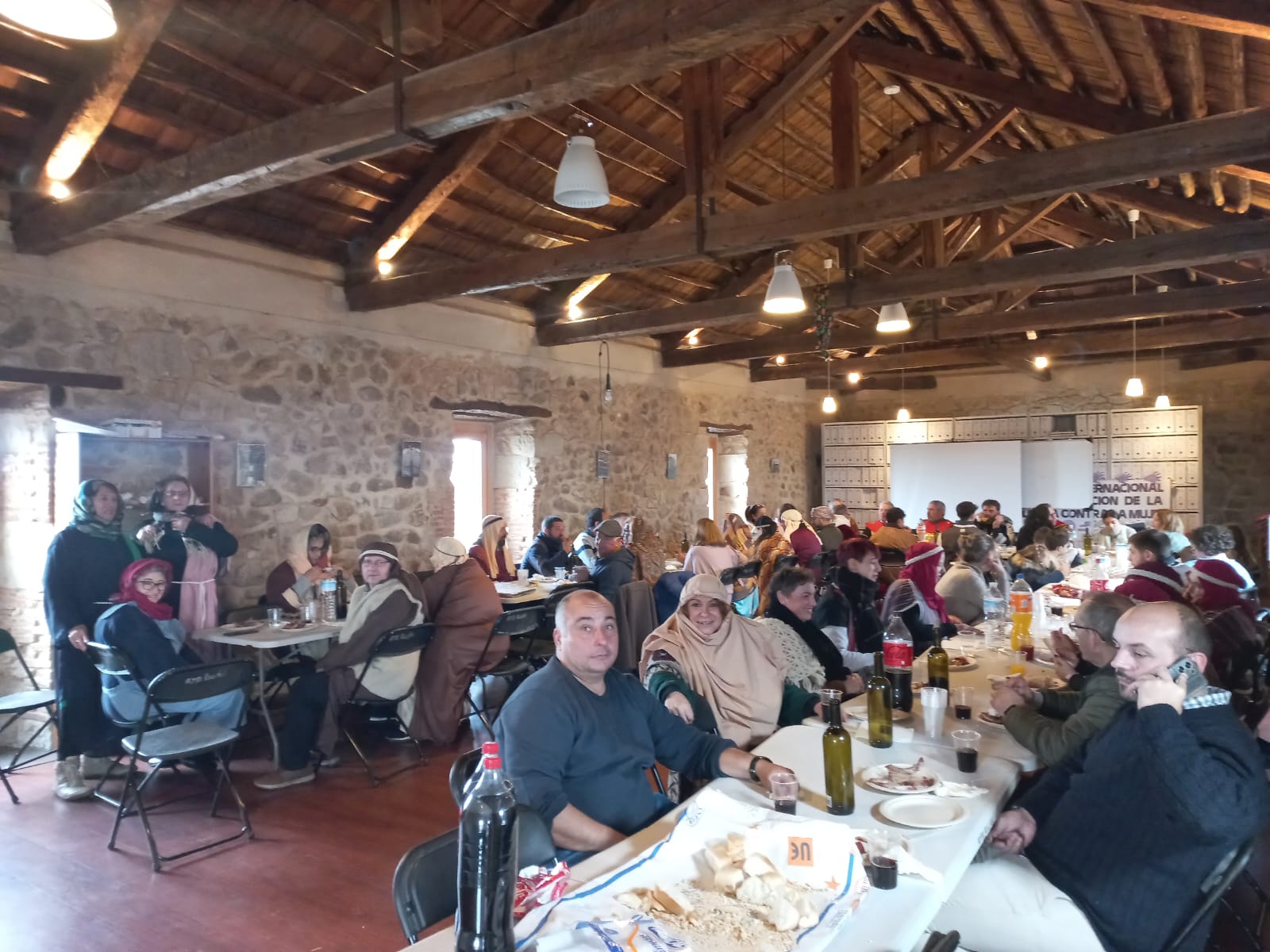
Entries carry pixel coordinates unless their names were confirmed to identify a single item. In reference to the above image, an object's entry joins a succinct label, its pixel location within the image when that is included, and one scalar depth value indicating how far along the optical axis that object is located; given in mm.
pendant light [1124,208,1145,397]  8953
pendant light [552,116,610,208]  4070
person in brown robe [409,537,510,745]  4699
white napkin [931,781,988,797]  2055
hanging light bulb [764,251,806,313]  4836
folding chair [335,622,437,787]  4277
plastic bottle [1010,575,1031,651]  3953
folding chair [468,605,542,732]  4777
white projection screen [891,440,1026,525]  11758
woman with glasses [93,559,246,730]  3746
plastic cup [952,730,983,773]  2229
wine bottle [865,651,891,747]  2461
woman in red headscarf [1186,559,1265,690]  3689
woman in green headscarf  4098
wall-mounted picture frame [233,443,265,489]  5594
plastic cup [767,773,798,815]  1876
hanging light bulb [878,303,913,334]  6246
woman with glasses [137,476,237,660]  4836
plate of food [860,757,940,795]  2070
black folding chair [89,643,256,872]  3412
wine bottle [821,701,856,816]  1941
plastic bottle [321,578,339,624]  4777
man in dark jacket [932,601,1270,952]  1771
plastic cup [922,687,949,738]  2527
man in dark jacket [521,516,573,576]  7293
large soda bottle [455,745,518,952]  1326
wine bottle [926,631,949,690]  3025
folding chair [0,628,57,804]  4047
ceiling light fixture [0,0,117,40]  2135
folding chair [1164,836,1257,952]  1779
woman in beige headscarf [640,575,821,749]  2992
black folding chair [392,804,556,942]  1558
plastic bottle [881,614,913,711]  2809
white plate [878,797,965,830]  1892
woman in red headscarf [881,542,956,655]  4363
